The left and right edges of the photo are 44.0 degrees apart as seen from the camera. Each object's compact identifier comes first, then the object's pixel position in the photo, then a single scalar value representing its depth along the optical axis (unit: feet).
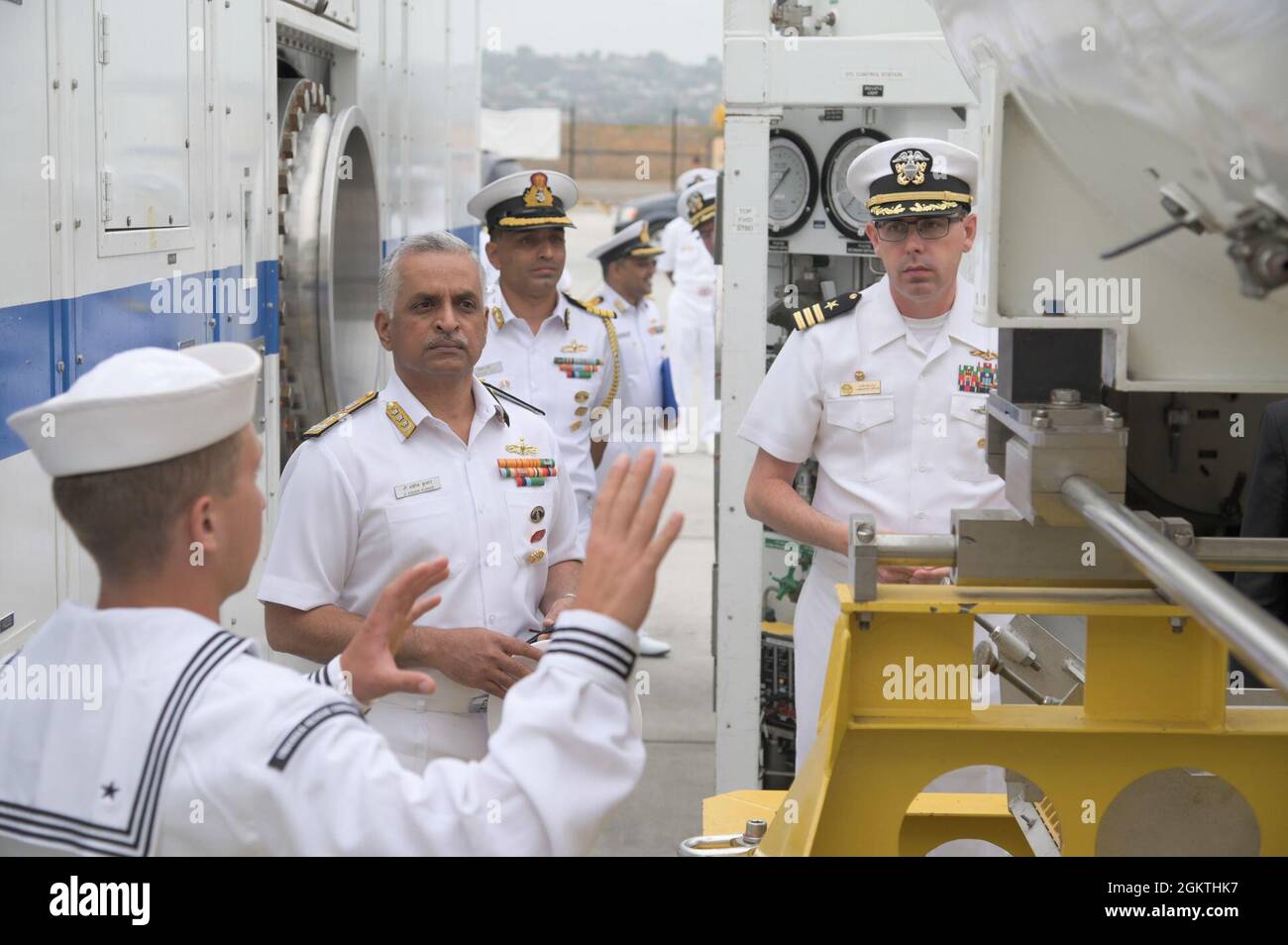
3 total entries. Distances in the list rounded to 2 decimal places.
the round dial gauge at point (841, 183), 15.08
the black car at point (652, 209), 47.37
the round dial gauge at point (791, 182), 15.23
